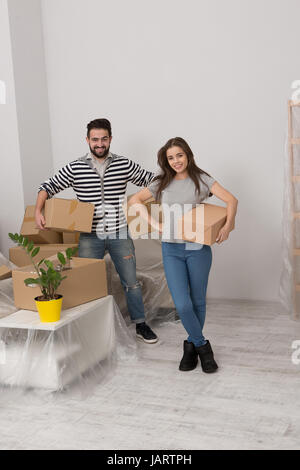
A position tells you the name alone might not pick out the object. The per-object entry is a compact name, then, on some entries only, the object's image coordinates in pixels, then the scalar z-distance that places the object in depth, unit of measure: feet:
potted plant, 8.02
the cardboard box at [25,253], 11.03
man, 10.11
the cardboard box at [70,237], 12.00
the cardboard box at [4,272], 9.59
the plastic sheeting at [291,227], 11.69
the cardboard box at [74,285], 8.58
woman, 8.80
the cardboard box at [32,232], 11.57
